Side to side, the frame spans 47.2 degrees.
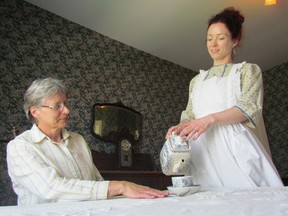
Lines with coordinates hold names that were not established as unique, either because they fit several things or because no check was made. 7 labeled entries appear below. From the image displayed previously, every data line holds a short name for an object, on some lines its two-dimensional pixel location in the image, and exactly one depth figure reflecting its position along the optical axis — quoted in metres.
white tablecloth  0.56
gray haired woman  1.02
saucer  0.90
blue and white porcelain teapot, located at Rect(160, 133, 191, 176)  1.01
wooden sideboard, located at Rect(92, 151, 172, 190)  2.99
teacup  0.93
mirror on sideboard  3.32
